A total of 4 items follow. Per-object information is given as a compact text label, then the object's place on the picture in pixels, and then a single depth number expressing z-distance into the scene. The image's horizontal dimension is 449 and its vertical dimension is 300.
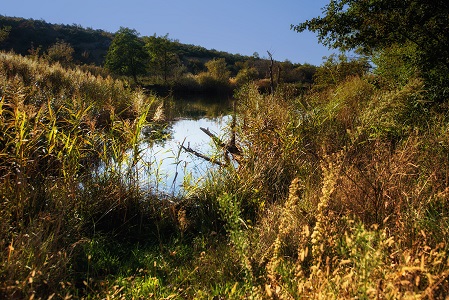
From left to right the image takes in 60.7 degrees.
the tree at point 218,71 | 31.55
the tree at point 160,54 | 33.59
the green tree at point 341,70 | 14.62
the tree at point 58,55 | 26.55
